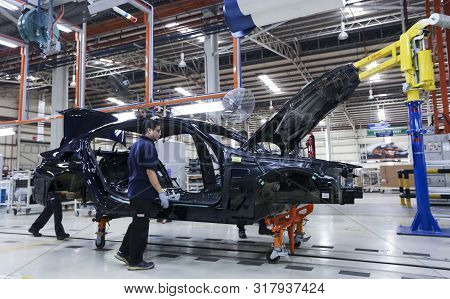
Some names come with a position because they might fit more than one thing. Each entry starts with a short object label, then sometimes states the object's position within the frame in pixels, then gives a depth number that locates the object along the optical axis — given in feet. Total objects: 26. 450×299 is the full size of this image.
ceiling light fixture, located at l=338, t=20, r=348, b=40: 30.35
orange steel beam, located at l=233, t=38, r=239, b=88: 20.99
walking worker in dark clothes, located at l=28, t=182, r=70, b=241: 13.94
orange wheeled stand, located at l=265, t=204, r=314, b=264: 9.90
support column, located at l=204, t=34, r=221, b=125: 29.40
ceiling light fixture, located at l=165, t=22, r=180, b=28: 30.68
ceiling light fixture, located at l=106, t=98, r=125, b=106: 50.70
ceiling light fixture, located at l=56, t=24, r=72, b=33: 24.80
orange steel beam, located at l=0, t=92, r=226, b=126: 21.65
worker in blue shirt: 9.39
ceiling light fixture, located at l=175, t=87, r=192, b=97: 51.53
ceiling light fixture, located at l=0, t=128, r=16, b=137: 34.53
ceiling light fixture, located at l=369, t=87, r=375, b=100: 52.37
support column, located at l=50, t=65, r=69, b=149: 38.01
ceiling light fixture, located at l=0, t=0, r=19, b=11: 20.98
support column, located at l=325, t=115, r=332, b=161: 68.18
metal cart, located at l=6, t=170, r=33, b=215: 26.76
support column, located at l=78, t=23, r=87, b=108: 26.81
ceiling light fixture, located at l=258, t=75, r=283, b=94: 48.00
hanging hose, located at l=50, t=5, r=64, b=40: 18.76
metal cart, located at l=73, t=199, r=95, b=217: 24.45
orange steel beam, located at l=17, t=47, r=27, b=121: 29.22
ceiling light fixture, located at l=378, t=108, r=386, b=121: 68.39
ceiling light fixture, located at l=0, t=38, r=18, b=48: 27.01
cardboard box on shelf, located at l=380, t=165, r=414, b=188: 41.29
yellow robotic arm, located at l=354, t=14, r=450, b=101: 13.58
